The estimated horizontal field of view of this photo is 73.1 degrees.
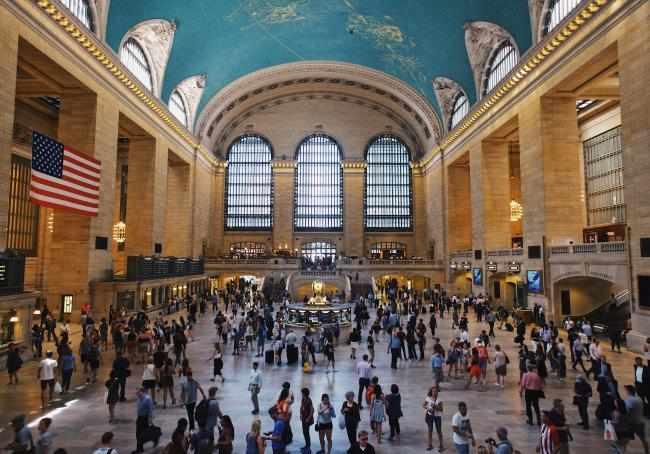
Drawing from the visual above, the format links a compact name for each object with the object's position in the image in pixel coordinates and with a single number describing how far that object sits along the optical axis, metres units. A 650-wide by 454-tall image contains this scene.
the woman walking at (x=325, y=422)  6.18
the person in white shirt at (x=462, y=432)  5.52
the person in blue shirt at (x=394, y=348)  11.52
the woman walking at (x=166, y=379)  8.17
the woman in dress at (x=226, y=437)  4.95
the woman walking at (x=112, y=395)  7.33
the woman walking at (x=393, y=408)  6.86
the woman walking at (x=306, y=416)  6.30
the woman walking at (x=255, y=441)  5.06
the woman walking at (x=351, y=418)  6.30
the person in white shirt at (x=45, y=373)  8.30
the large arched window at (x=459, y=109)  30.81
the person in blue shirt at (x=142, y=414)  6.25
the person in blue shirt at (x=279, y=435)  5.61
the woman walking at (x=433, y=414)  6.42
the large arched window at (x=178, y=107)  30.28
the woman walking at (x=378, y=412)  6.74
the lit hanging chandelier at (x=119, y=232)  33.44
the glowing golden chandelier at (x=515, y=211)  33.03
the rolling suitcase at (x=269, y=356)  11.95
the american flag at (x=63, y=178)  14.79
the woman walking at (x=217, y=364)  9.88
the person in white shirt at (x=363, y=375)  8.66
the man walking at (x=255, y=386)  7.88
